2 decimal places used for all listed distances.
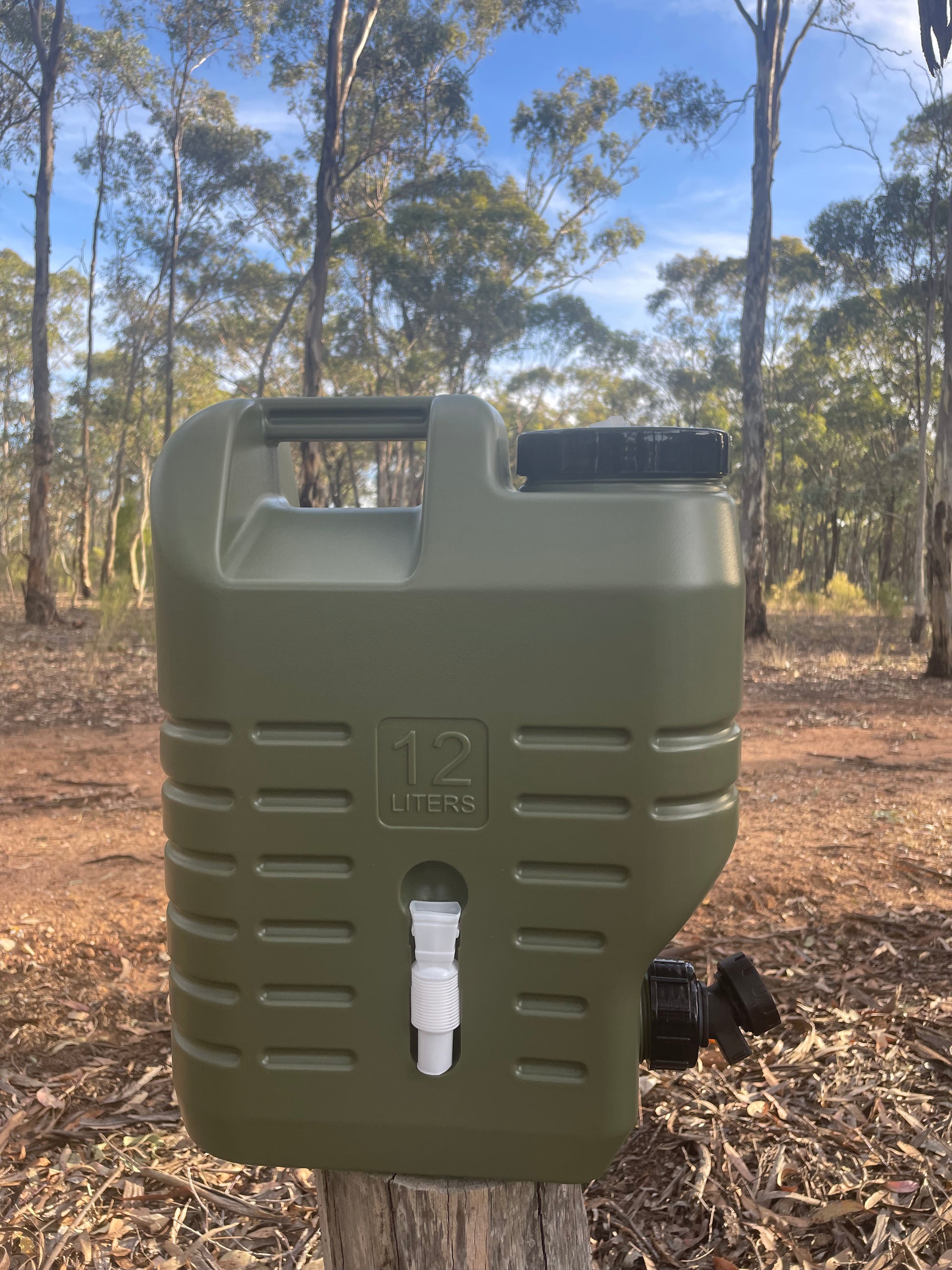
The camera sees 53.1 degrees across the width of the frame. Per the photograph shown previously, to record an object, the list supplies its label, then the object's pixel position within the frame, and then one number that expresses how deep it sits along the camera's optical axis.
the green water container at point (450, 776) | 0.89
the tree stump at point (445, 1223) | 1.04
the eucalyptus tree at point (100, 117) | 19.06
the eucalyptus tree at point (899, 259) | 17.50
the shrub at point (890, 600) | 12.73
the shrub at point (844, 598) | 15.85
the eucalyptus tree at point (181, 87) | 19.20
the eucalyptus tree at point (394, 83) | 17.08
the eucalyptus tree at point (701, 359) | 24.84
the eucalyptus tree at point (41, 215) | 13.16
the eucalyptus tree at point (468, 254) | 19.48
